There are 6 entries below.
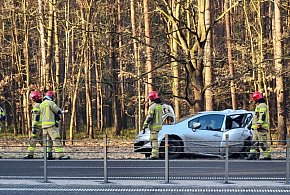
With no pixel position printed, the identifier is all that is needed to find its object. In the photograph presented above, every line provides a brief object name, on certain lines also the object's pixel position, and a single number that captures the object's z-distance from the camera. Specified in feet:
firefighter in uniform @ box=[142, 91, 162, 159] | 64.08
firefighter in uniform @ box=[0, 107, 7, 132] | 72.97
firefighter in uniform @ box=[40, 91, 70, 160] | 61.11
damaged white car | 65.82
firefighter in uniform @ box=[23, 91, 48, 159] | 63.87
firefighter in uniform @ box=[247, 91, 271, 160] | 63.21
